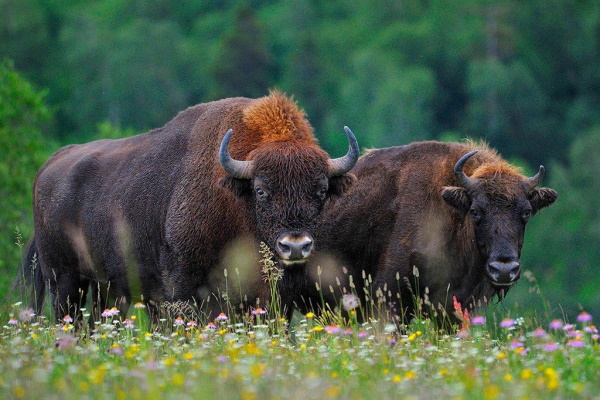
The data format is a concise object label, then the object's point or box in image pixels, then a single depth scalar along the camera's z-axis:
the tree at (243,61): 171.25
